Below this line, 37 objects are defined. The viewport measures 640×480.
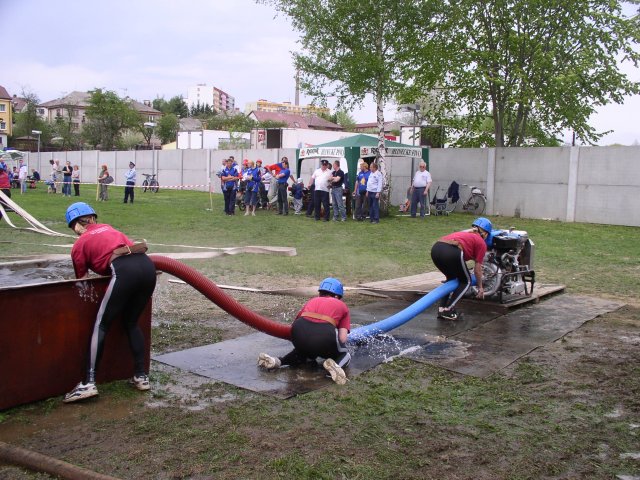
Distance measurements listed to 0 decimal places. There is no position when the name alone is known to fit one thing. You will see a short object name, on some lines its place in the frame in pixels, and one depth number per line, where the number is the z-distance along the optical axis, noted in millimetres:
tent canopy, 22234
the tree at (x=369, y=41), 21422
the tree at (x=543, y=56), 21172
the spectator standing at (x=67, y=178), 30156
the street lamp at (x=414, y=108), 26741
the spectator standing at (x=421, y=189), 21484
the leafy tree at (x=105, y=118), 72812
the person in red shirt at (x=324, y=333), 6059
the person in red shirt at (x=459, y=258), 8414
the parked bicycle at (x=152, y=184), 35734
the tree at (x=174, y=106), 131125
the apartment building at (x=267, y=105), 171875
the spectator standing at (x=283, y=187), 21969
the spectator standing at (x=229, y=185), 22438
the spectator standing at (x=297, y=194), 23484
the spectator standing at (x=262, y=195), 24059
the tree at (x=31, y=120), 88606
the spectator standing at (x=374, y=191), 20219
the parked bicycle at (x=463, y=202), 23516
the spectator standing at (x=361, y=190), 20906
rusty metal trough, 4859
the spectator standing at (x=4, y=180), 20547
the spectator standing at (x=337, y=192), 20342
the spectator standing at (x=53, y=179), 32625
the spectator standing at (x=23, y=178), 32906
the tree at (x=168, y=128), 98312
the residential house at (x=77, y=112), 114612
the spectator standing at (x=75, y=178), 30734
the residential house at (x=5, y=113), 96000
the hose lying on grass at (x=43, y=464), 3787
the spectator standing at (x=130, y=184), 27034
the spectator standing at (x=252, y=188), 22531
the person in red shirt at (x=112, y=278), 5281
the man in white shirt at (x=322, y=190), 20797
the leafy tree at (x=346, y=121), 109169
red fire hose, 5969
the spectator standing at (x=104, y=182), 27438
